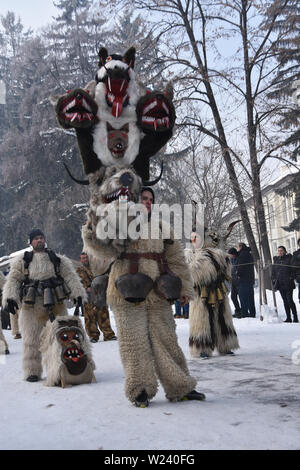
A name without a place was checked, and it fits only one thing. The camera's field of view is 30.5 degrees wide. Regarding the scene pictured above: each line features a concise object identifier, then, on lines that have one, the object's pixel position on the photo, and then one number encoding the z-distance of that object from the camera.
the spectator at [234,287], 13.41
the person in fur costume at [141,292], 4.50
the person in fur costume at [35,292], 6.49
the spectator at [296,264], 12.12
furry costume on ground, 6.04
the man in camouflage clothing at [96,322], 10.77
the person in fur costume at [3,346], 9.45
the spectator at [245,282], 13.13
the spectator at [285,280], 12.03
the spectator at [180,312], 14.94
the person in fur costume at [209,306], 7.41
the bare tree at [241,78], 15.65
